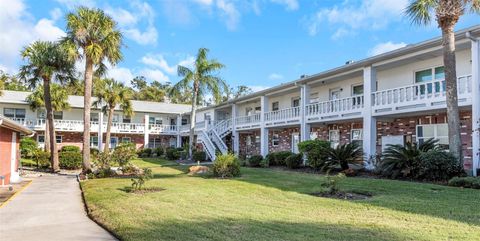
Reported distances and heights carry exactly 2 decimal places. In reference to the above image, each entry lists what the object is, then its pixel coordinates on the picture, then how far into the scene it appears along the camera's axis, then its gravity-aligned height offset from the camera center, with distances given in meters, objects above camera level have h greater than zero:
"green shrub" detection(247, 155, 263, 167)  26.98 -1.27
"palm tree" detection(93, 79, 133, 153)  36.66 +4.24
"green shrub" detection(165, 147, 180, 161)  37.09 -1.15
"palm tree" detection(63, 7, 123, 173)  21.12 +5.34
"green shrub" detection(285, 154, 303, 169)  22.94 -1.09
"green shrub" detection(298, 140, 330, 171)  19.97 -0.48
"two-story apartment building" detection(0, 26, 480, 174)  16.86 +1.86
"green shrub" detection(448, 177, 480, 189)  12.60 -1.27
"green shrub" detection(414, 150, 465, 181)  14.20 -0.85
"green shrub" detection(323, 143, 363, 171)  19.30 -0.64
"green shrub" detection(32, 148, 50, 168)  27.89 -1.21
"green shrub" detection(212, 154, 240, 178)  17.44 -1.06
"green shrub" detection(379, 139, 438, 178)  15.55 -0.68
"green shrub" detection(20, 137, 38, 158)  31.83 -0.45
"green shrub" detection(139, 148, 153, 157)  43.16 -1.12
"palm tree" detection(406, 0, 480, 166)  14.59 +3.22
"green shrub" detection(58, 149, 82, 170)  26.89 -1.17
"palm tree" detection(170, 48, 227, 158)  33.06 +5.16
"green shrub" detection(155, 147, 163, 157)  42.56 -1.00
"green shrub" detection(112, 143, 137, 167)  19.64 -0.60
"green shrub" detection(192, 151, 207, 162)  33.34 -1.19
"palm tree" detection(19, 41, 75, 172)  24.28 +4.49
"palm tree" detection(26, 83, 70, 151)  36.00 +3.91
